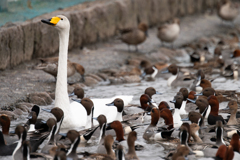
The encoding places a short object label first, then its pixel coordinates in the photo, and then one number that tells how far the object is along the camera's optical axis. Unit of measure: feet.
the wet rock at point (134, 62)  86.33
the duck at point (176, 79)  73.00
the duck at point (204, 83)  67.41
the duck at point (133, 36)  91.56
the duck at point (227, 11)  127.37
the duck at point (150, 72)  78.23
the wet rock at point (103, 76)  75.15
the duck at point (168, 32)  98.92
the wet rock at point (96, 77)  74.32
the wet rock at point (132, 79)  73.70
